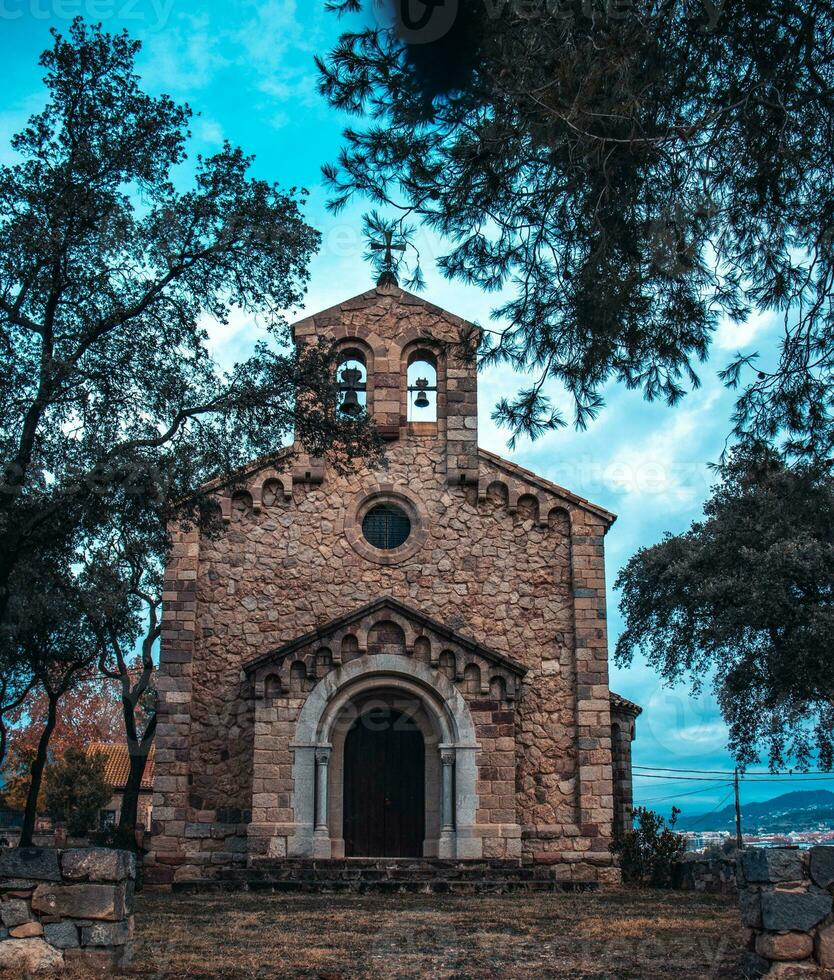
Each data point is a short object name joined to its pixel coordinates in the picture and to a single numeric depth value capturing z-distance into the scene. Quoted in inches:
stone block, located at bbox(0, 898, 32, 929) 339.6
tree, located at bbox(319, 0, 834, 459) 331.9
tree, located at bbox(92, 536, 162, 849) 828.0
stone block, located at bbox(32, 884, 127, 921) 343.0
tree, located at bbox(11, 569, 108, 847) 658.2
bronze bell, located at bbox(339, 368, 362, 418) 804.3
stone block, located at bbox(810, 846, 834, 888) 325.4
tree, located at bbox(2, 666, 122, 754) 1707.7
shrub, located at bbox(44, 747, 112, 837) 1501.0
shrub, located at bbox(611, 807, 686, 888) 805.2
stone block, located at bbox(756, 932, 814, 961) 323.3
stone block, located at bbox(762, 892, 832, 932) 323.6
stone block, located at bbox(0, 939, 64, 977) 333.7
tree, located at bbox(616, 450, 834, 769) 932.6
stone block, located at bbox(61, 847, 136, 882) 344.8
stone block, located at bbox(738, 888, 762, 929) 330.0
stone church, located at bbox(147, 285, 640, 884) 727.1
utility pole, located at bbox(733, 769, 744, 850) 1589.1
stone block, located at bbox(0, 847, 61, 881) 341.2
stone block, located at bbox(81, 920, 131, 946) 343.0
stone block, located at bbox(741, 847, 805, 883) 330.0
